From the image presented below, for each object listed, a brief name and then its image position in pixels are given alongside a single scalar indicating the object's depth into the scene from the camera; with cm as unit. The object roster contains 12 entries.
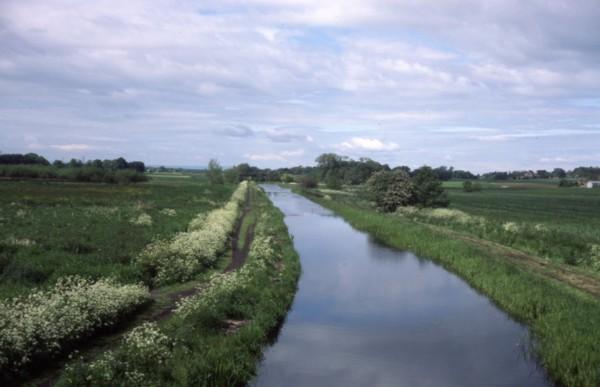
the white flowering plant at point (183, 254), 1831
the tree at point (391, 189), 5556
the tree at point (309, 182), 12781
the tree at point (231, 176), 15788
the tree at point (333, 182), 11951
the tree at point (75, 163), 13985
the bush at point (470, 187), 10462
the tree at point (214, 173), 14175
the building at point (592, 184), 11525
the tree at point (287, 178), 17638
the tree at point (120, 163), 15175
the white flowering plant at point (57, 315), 978
